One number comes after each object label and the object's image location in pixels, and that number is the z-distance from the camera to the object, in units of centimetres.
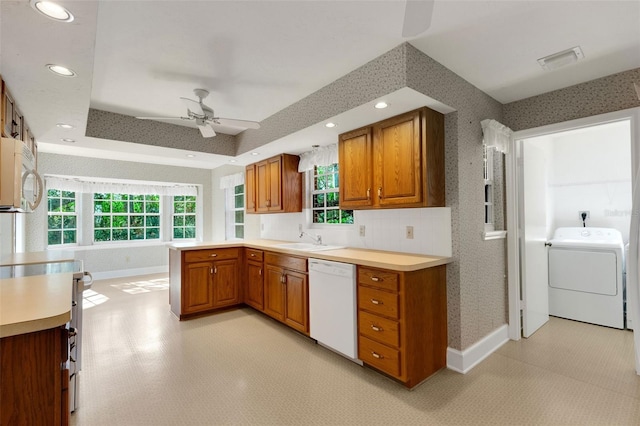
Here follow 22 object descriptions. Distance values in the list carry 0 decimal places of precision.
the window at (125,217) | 604
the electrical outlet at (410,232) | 281
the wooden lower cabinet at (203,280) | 361
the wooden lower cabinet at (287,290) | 298
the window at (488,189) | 300
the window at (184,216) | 685
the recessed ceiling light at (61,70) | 181
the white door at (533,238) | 305
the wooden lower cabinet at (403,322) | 214
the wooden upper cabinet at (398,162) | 238
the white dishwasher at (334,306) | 245
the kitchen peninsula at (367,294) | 216
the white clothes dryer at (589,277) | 324
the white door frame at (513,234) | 301
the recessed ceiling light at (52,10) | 127
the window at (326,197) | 372
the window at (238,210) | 584
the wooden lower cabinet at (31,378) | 100
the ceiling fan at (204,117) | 274
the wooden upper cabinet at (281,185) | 401
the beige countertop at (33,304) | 99
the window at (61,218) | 547
